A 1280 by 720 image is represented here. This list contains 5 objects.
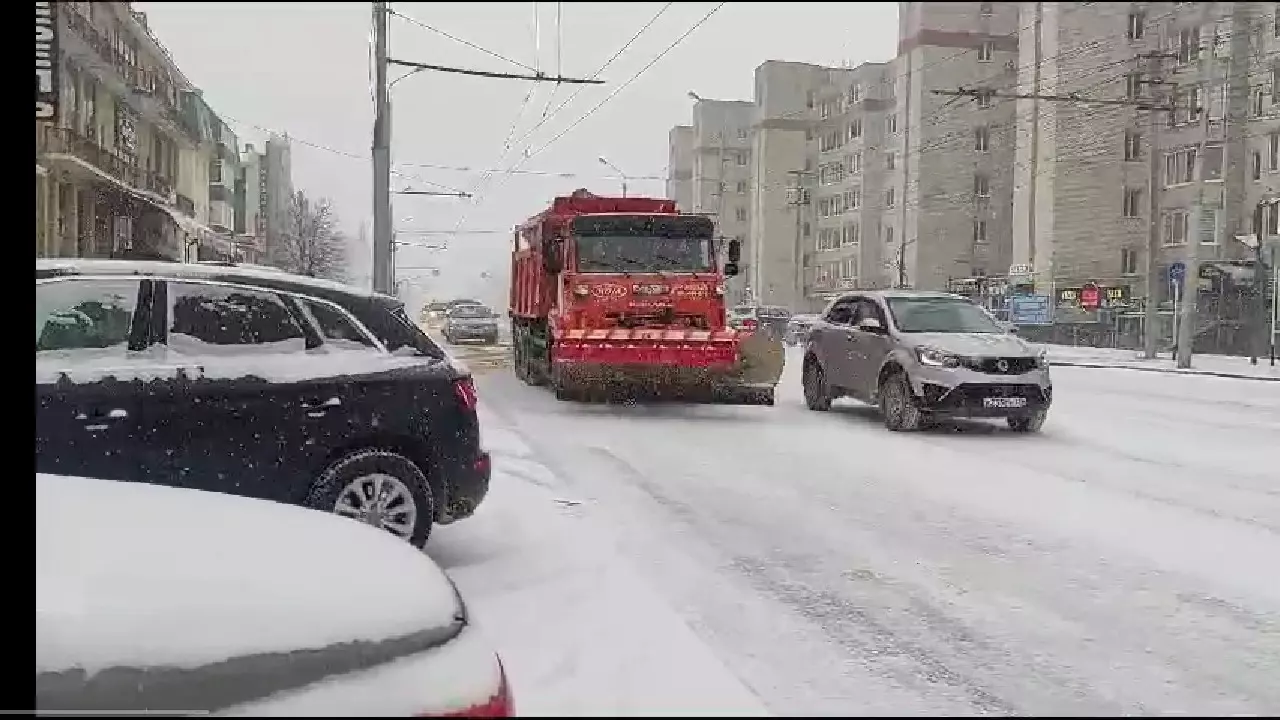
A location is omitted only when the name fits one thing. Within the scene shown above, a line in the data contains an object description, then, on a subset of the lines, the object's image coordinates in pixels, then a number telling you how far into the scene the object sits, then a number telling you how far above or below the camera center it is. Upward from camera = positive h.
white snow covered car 2.11 -0.63
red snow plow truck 14.09 +0.06
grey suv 12.50 -0.50
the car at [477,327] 17.91 -0.33
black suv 4.94 -0.42
